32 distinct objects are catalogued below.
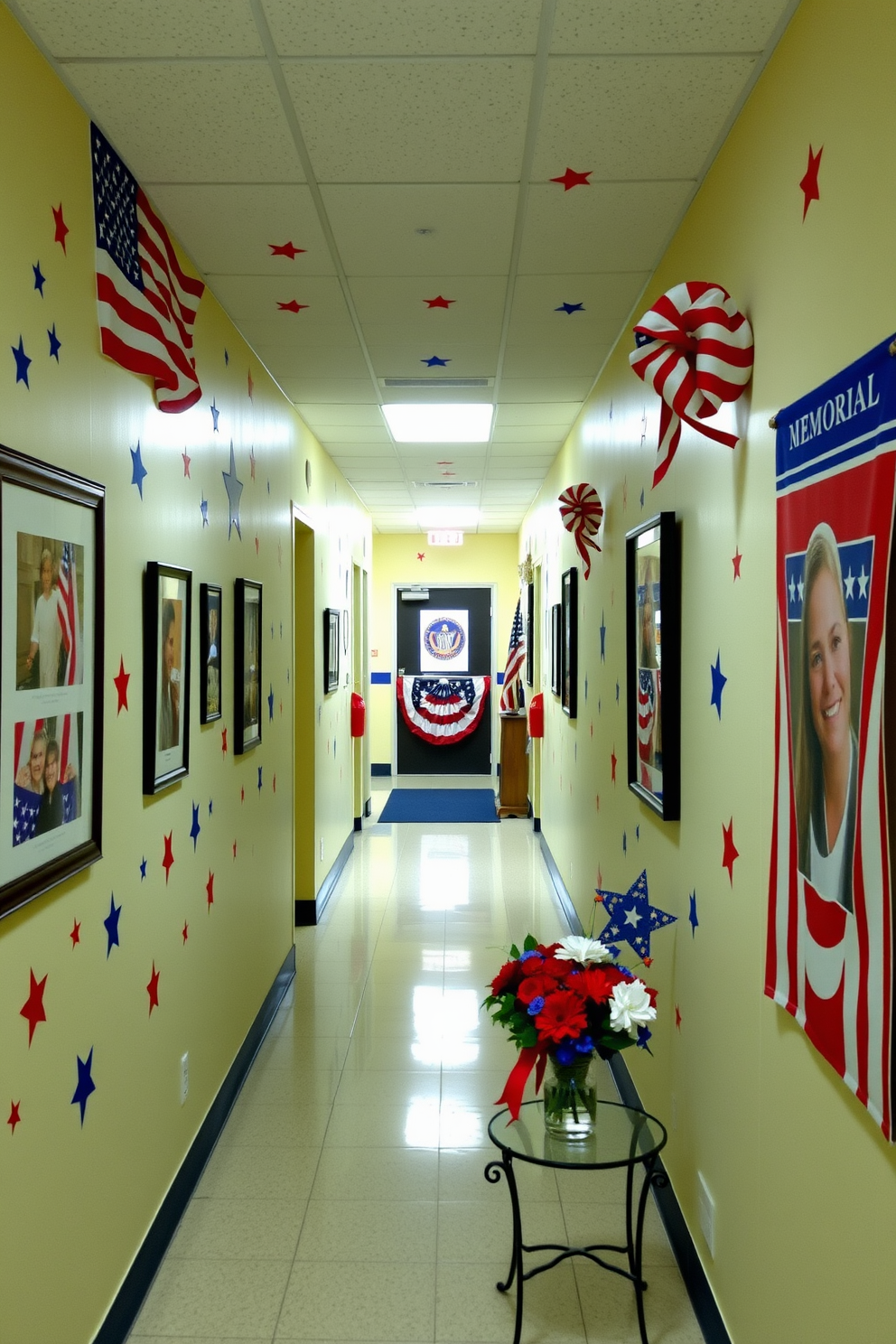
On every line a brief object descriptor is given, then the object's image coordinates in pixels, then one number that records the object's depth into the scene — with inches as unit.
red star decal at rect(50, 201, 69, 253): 84.6
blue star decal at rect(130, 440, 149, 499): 105.0
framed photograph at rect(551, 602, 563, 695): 255.8
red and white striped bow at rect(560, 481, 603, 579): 184.5
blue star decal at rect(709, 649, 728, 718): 96.3
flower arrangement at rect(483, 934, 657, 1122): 95.7
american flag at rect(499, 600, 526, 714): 398.3
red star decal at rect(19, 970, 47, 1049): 77.2
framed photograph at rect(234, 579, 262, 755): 154.6
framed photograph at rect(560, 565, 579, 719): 222.2
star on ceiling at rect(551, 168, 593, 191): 105.3
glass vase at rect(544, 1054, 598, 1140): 98.9
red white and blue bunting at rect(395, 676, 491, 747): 503.5
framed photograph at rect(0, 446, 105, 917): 73.3
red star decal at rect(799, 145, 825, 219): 70.7
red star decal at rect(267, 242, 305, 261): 125.2
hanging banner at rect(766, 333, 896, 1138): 56.5
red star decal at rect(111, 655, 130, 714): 101.0
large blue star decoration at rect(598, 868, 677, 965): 109.6
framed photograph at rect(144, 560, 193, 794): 109.2
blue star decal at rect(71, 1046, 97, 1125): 87.8
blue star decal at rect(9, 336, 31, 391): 75.8
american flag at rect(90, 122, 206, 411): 96.3
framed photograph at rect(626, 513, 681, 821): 115.3
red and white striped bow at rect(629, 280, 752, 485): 86.2
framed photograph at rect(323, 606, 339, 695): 266.5
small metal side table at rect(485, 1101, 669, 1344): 94.6
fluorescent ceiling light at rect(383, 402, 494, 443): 219.1
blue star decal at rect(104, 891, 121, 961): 97.0
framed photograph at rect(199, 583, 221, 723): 134.7
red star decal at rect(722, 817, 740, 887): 92.2
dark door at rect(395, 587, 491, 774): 503.5
